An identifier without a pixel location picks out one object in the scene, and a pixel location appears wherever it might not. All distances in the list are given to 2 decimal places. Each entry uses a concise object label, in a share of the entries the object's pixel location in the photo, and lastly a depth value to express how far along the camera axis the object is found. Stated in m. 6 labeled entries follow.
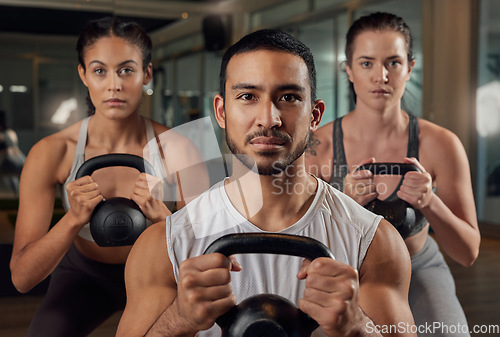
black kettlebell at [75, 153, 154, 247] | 0.99
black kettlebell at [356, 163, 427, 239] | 1.04
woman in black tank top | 1.16
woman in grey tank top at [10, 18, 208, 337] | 1.15
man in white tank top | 0.69
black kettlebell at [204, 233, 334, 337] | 0.54
